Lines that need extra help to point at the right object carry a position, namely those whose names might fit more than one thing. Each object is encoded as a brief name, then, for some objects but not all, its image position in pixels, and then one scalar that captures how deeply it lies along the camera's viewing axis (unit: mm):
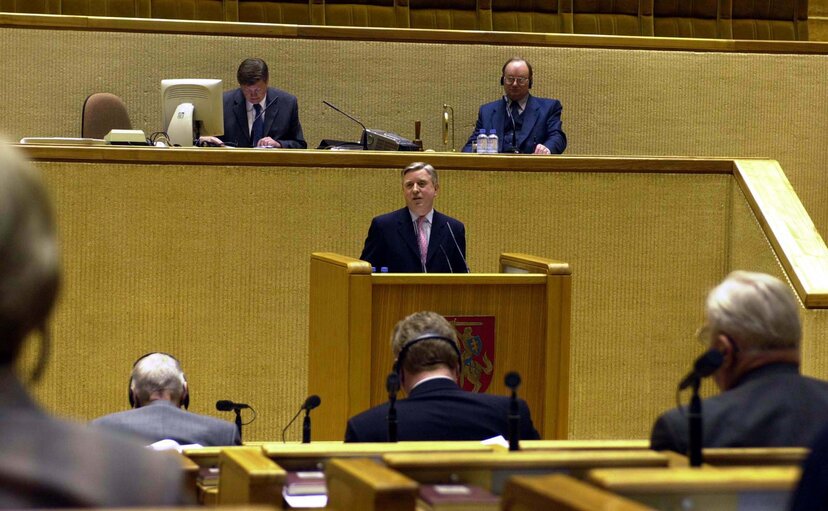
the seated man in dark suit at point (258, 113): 14187
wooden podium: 8555
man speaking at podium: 10945
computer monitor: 13156
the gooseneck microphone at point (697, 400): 4105
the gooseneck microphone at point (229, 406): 7256
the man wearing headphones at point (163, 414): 6582
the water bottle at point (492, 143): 13878
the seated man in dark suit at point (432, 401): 6023
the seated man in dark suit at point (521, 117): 14820
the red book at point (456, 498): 3605
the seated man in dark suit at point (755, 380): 4535
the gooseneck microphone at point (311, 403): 6457
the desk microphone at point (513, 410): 4793
